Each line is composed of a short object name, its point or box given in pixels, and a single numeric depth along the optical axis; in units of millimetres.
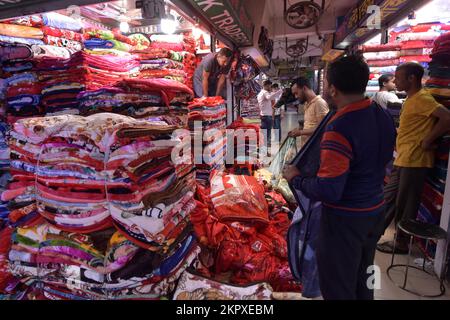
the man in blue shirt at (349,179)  1337
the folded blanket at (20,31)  2487
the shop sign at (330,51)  6625
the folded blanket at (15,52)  2205
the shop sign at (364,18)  3715
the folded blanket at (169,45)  4102
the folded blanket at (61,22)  2869
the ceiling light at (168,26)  3111
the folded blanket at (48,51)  2389
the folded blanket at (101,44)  2887
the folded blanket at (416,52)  5789
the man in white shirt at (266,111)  7551
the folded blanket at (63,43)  2860
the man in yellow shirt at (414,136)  2547
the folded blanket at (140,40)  3785
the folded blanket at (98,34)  2938
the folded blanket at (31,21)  2663
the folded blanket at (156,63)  3107
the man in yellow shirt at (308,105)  3668
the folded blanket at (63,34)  2865
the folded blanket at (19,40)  2436
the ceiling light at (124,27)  4602
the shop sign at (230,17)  2586
